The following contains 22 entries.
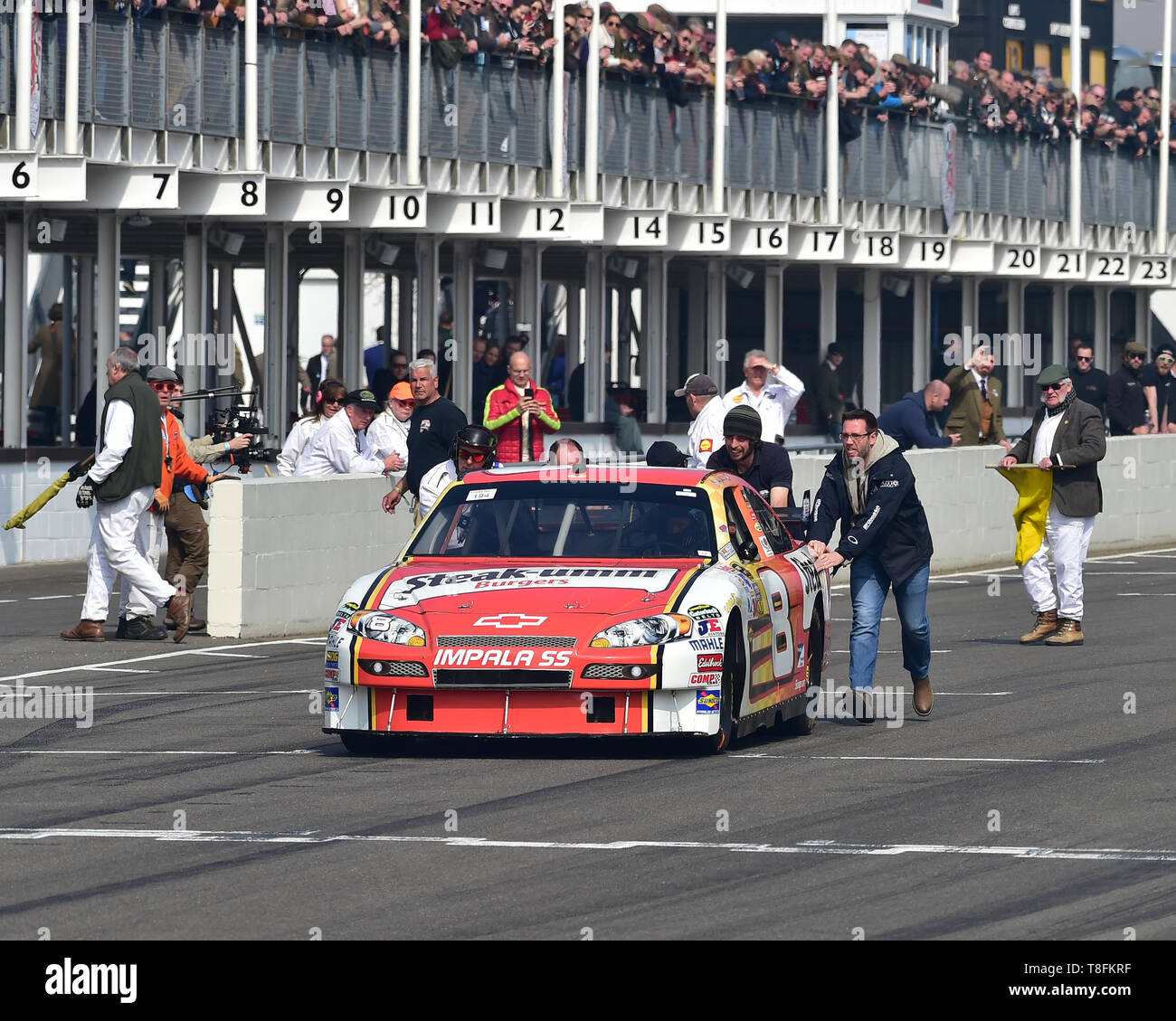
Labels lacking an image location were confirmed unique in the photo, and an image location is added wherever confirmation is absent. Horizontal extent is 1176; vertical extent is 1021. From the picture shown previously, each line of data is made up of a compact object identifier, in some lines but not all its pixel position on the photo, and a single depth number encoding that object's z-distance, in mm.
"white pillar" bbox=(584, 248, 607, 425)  36750
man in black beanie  16062
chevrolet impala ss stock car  12625
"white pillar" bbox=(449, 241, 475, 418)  34156
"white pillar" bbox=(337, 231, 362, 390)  32562
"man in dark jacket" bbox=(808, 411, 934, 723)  14539
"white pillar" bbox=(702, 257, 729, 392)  39562
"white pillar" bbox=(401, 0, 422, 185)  29531
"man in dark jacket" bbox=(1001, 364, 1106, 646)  19188
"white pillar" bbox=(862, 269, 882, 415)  43844
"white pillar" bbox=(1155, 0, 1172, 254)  44719
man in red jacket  20625
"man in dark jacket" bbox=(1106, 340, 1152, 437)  32875
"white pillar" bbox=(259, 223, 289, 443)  30688
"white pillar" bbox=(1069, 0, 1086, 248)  43500
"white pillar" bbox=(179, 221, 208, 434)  29766
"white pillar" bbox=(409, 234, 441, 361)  33281
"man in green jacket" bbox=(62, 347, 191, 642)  18641
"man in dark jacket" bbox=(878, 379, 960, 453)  23484
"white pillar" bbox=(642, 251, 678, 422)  37938
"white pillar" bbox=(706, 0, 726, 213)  34844
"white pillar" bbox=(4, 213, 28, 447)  27109
